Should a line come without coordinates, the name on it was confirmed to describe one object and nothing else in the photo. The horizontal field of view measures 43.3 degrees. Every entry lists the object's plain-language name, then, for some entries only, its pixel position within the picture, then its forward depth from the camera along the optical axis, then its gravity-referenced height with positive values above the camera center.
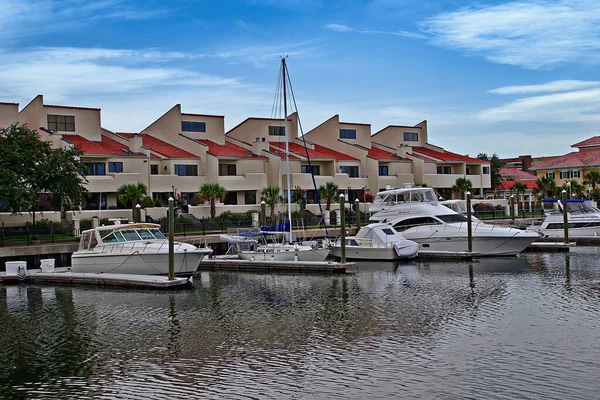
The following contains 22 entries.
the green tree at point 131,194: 59.94 +2.45
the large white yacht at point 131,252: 38.88 -1.46
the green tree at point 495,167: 109.72 +6.86
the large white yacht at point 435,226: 47.44 -0.90
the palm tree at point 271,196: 66.12 +2.04
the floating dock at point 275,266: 40.75 -2.63
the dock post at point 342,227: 41.19 -0.57
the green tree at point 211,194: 64.50 +2.35
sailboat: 43.88 -1.97
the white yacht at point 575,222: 56.44 -1.05
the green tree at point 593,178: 93.12 +3.58
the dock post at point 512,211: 64.77 -0.08
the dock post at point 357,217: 54.19 -0.11
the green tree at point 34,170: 45.31 +3.78
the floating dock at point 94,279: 35.00 -2.62
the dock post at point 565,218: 52.19 -0.72
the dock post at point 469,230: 46.30 -1.14
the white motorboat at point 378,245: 46.36 -1.86
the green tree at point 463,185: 83.82 +2.97
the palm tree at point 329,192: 71.06 +2.35
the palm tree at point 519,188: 90.56 +2.61
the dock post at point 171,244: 35.16 -1.01
